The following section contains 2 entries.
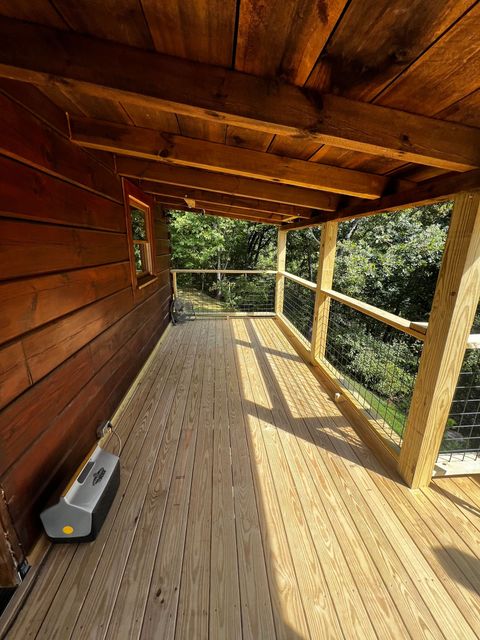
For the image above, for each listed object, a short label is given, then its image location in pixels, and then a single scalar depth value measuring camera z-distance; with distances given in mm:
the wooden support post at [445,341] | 1219
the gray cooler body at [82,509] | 1165
